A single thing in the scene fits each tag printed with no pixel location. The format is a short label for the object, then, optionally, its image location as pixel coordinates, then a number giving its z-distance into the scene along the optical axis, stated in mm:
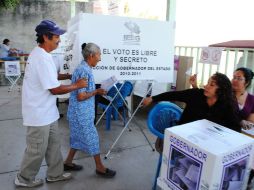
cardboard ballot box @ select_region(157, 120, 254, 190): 1282
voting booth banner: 2707
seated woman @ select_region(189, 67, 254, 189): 2363
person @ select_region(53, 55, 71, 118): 4399
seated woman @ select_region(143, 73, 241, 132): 1962
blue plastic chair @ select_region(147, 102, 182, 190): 2266
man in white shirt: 2172
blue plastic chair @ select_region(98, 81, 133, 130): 3958
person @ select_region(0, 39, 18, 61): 8328
